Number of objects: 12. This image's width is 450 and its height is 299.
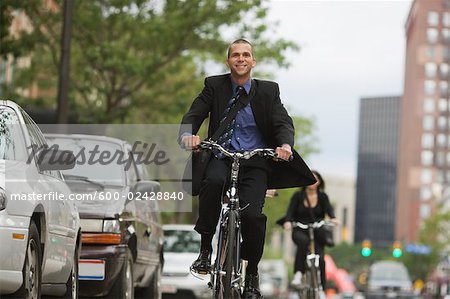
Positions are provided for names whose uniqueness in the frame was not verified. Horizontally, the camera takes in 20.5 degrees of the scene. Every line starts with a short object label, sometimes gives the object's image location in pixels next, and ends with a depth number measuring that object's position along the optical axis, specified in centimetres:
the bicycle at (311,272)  1523
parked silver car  821
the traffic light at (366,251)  4044
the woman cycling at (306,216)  1571
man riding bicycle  927
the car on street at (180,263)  2316
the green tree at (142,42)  3216
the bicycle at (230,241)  888
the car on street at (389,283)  5547
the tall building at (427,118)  18075
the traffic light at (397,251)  4619
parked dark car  1179
